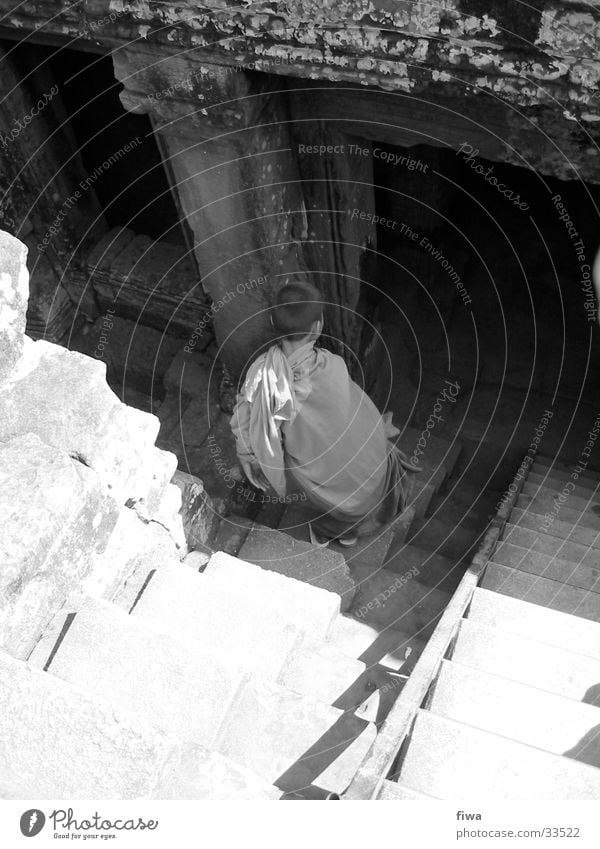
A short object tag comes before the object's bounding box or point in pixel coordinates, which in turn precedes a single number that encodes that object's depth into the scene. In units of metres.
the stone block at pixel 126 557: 3.86
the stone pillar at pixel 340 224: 4.93
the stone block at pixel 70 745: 2.75
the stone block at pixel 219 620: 3.80
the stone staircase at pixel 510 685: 3.38
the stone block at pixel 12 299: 3.52
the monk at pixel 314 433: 4.57
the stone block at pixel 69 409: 3.66
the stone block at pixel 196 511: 4.81
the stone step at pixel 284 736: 3.43
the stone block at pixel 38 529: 3.25
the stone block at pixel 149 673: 3.27
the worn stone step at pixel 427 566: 5.42
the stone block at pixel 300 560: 5.08
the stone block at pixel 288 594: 4.20
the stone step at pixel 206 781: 2.78
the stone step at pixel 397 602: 4.99
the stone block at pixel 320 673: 3.98
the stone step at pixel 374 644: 4.59
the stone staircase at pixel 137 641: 2.82
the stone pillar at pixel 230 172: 4.18
